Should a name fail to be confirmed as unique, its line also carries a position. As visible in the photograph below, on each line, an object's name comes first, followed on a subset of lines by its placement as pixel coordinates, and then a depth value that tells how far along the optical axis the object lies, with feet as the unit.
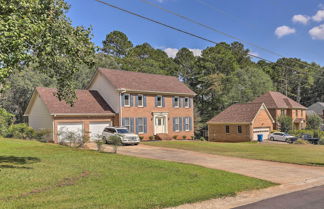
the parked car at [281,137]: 135.54
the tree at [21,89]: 139.74
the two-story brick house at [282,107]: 176.04
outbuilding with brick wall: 139.33
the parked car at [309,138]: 133.90
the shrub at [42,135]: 91.66
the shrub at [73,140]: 78.89
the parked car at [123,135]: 88.14
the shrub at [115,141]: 67.11
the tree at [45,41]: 31.48
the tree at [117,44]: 234.38
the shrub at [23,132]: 93.76
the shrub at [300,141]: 127.40
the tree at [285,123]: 168.04
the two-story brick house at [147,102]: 108.37
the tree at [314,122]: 183.93
